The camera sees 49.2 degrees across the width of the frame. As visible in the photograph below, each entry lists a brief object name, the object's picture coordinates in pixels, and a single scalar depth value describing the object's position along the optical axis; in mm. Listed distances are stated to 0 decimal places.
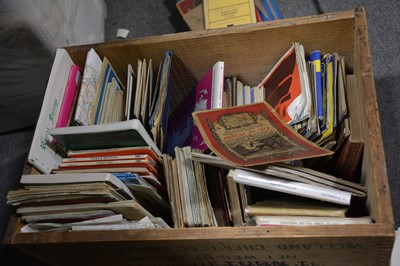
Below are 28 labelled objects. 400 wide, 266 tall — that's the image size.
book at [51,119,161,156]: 904
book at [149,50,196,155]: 979
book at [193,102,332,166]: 815
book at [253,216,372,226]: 819
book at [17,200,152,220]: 880
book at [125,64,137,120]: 1028
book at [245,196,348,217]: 847
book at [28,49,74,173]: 977
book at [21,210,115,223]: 910
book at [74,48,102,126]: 1023
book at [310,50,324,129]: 939
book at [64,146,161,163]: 951
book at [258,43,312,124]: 957
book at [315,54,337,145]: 925
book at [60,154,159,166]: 949
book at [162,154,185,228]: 934
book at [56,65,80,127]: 1064
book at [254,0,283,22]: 1468
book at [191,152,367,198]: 835
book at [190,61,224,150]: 1028
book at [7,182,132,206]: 869
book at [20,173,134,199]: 866
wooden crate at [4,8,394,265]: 791
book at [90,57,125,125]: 1041
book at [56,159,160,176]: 947
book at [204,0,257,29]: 1408
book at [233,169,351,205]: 817
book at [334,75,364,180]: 907
